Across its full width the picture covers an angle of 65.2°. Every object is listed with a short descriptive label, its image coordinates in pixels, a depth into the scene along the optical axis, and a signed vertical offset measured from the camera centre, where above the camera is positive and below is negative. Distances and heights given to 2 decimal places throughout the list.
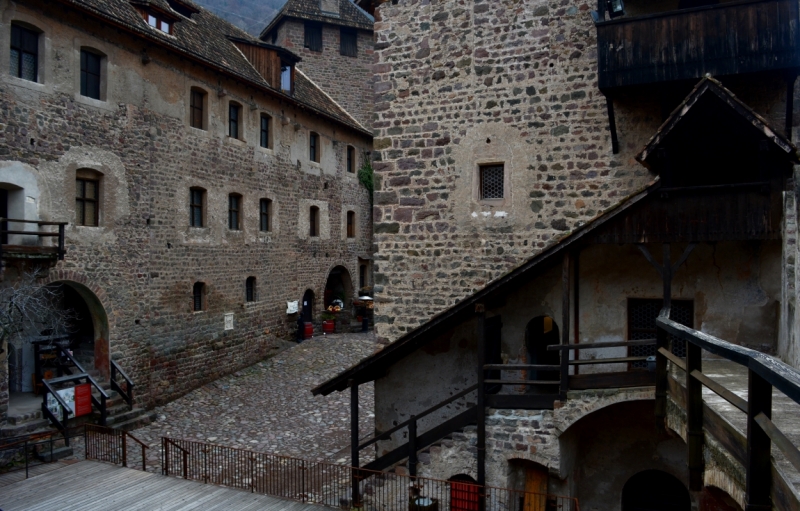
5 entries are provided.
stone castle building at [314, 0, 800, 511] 8.15 +0.48
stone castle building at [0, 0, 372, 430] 13.82 +2.09
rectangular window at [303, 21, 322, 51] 30.33 +10.71
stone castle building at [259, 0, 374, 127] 30.09 +10.22
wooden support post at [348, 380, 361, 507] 9.73 -2.86
